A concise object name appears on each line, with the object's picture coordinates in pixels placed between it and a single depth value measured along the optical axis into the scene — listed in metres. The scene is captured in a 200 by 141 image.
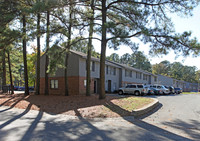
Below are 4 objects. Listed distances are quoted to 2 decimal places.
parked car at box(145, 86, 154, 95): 26.66
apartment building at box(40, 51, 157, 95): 23.73
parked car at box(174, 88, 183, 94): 36.43
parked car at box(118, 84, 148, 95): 24.77
